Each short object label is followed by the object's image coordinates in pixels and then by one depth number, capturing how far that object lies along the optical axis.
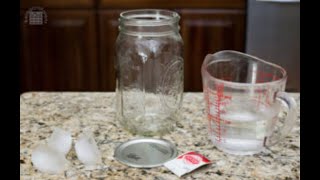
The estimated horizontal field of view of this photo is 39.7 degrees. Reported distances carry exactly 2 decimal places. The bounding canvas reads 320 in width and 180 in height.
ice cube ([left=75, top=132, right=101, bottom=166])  0.74
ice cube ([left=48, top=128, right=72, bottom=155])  0.75
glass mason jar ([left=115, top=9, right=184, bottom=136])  0.88
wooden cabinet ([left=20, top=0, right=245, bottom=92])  1.93
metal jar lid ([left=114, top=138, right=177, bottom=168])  0.75
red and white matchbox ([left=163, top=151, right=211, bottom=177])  0.72
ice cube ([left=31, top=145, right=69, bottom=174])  0.72
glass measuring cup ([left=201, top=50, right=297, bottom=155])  0.77
